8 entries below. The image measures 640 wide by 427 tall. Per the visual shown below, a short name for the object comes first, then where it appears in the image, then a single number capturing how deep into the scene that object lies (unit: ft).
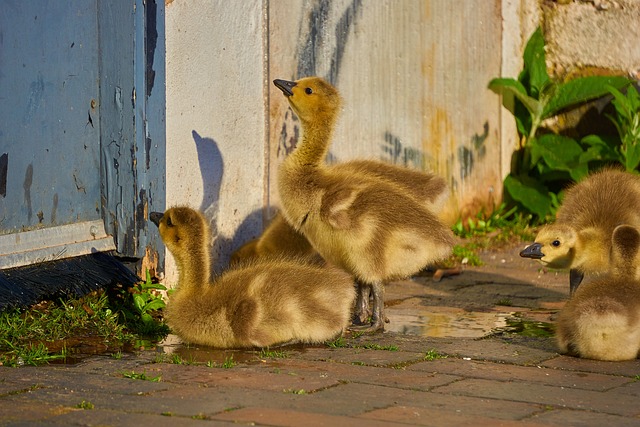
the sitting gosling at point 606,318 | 37.14
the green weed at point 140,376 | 32.73
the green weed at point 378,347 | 38.88
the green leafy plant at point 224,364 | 35.40
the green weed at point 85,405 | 28.73
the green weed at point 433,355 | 37.22
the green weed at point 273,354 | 37.65
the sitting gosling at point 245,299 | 39.04
